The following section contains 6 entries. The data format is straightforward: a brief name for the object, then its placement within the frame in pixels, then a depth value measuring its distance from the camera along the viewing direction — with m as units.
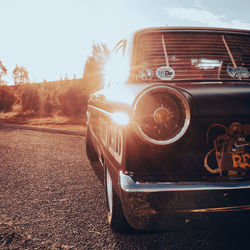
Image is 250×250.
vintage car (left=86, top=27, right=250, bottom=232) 1.40
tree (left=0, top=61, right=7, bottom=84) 31.28
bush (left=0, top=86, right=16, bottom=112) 20.05
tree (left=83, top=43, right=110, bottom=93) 13.97
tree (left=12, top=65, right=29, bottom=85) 52.12
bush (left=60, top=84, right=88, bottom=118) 14.26
